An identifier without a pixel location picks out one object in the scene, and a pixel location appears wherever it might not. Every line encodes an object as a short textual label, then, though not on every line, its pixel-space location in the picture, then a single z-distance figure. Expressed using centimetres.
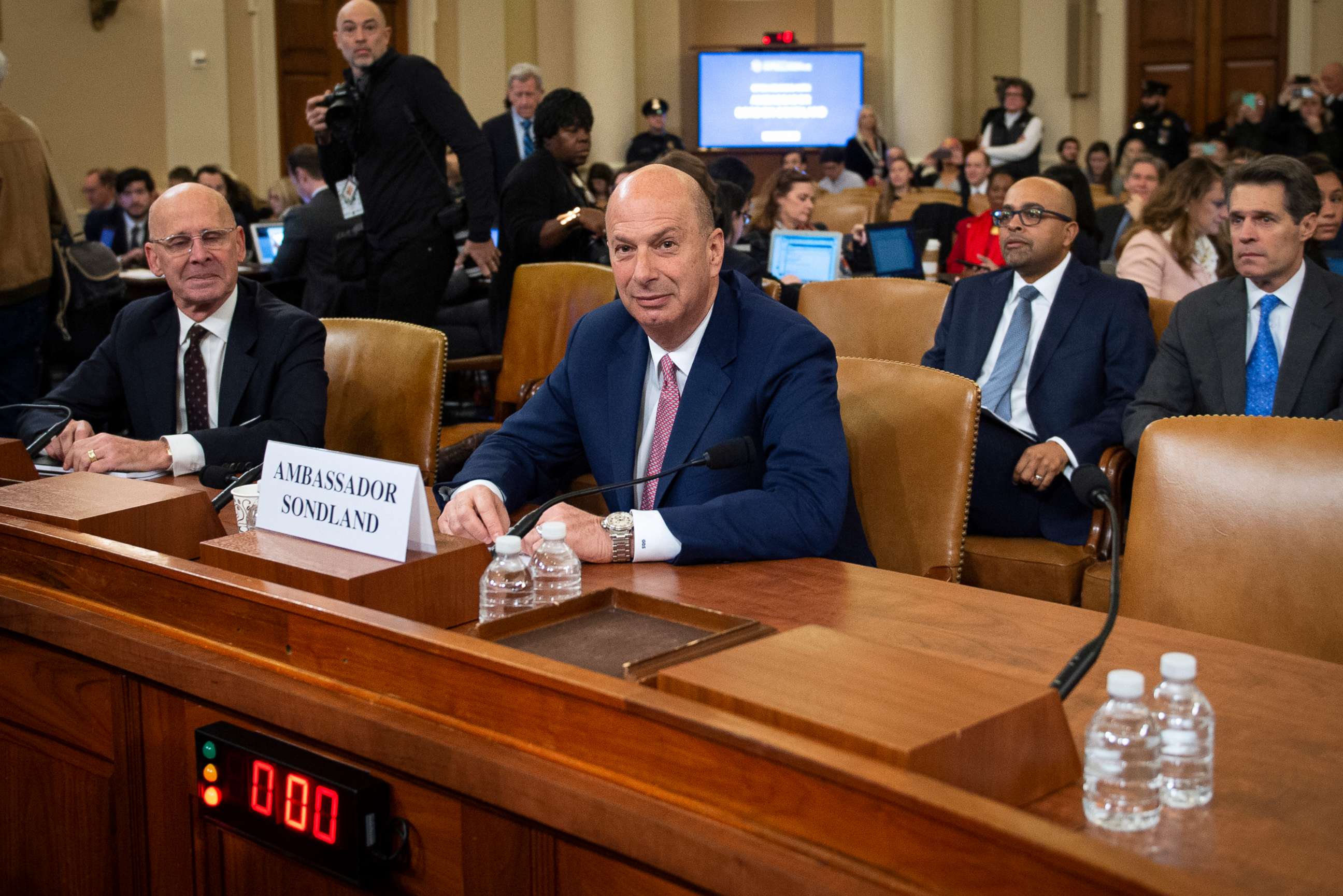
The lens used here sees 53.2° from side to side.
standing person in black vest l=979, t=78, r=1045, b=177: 1119
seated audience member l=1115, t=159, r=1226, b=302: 416
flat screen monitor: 1294
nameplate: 146
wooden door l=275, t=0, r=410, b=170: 1072
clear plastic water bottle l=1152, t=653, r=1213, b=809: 104
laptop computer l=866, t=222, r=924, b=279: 598
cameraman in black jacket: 438
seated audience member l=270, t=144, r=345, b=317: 581
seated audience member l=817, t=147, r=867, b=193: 1077
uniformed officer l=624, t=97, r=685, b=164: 1151
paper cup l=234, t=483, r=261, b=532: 185
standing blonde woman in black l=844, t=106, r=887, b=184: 1134
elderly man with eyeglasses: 263
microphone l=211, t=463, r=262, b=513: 201
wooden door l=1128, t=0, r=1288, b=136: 1191
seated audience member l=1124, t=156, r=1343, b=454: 287
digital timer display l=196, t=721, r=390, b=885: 123
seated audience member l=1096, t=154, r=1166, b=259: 625
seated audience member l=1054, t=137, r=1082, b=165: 1112
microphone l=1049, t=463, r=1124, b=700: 123
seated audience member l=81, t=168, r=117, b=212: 872
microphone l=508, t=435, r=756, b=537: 173
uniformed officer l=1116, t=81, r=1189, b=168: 1063
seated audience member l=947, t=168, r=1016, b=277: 559
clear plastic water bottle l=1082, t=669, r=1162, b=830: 100
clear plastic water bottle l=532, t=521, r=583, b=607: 158
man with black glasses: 307
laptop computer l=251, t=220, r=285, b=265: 773
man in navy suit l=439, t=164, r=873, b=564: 180
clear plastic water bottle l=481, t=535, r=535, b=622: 146
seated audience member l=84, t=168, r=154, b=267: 822
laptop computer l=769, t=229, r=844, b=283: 565
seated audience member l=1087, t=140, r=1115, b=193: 1084
